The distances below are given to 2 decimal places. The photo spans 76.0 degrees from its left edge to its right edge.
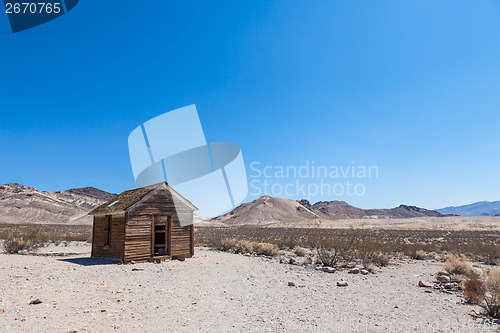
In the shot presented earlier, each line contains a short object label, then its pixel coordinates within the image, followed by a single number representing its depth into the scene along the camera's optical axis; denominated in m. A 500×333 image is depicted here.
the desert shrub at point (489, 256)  17.09
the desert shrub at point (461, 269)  12.06
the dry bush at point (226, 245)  21.95
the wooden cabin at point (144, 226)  14.59
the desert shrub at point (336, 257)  14.14
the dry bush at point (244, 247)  20.21
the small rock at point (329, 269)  12.75
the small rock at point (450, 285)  10.05
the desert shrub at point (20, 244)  18.64
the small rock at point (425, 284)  10.27
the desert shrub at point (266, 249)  18.91
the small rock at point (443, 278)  11.12
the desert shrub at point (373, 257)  14.63
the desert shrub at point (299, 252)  19.41
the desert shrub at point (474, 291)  7.86
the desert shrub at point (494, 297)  6.95
